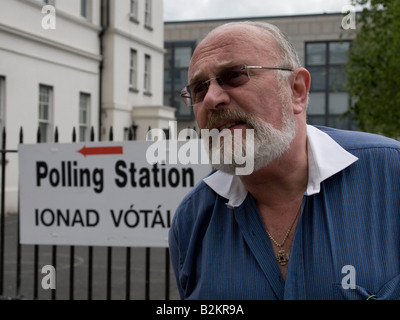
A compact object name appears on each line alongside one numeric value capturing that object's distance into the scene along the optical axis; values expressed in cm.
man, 167
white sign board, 426
